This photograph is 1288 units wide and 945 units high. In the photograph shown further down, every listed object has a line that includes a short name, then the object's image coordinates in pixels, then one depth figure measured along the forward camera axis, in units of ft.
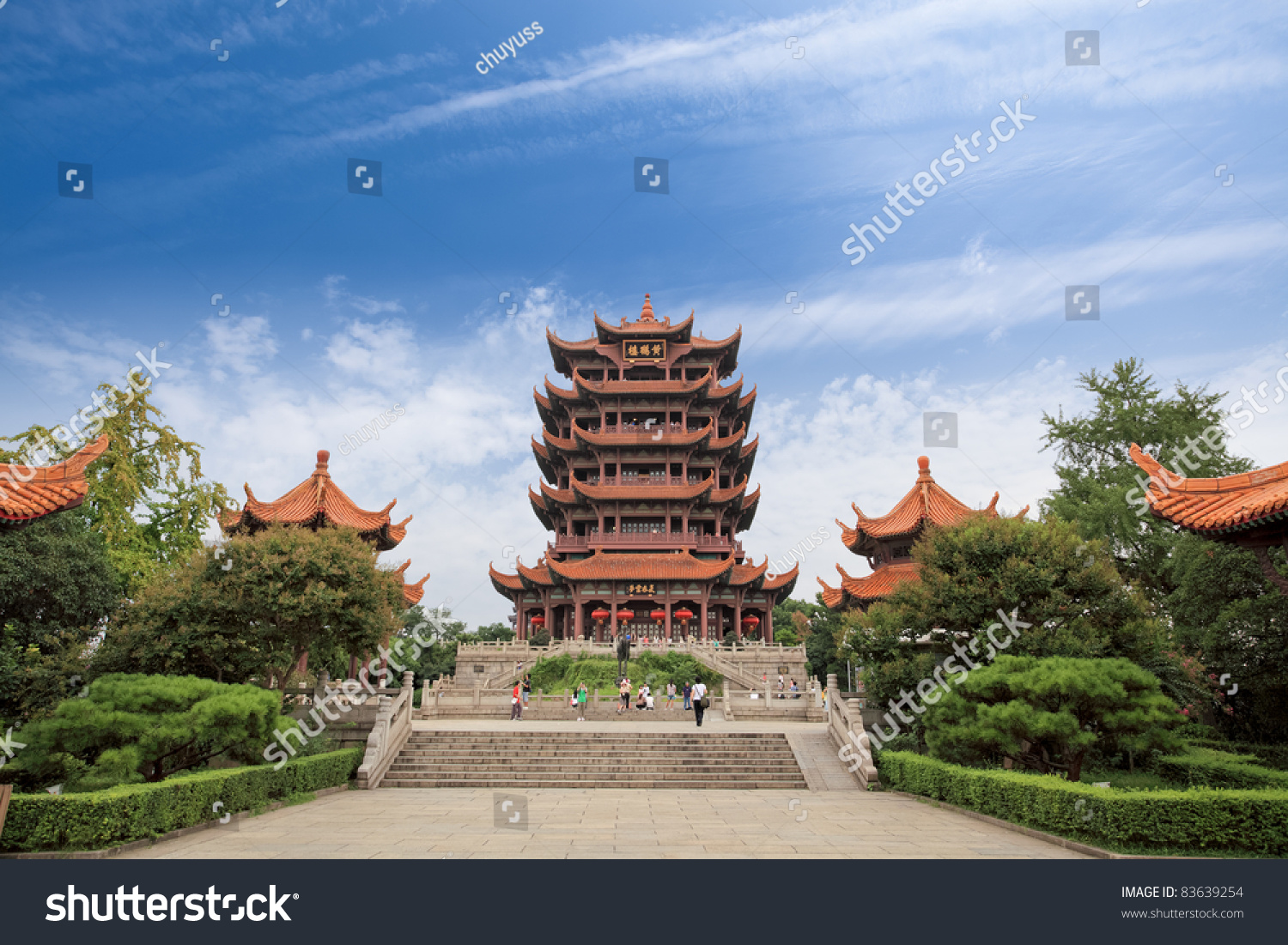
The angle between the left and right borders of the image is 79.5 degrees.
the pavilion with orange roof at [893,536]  100.22
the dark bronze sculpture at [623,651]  102.58
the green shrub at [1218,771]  41.96
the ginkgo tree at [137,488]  76.02
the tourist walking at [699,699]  72.43
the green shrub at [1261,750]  52.21
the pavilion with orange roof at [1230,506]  37.55
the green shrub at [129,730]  37.40
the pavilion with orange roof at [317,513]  97.50
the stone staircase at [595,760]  58.70
